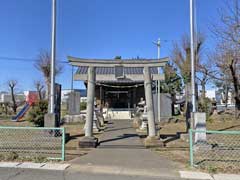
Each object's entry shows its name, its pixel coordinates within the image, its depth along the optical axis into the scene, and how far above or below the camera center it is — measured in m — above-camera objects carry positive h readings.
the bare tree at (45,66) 29.25 +4.80
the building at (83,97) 47.23 +2.27
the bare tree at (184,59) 24.36 +5.01
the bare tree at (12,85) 36.84 +3.50
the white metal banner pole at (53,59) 11.45 +2.19
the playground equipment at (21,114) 22.81 -0.46
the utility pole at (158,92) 21.12 +1.32
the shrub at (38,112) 15.23 -0.20
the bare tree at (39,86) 42.24 +3.63
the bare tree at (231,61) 9.41 +2.52
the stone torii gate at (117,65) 10.50 +1.33
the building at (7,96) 54.20 +2.73
